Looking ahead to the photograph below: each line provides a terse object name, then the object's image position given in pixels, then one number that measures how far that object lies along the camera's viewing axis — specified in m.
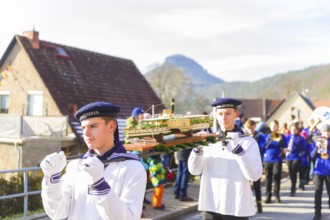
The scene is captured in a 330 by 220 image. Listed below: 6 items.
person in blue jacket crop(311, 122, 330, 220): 8.62
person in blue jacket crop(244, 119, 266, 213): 9.92
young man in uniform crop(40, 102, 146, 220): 2.98
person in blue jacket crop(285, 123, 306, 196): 12.41
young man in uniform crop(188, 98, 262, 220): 5.13
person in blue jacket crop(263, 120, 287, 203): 11.02
